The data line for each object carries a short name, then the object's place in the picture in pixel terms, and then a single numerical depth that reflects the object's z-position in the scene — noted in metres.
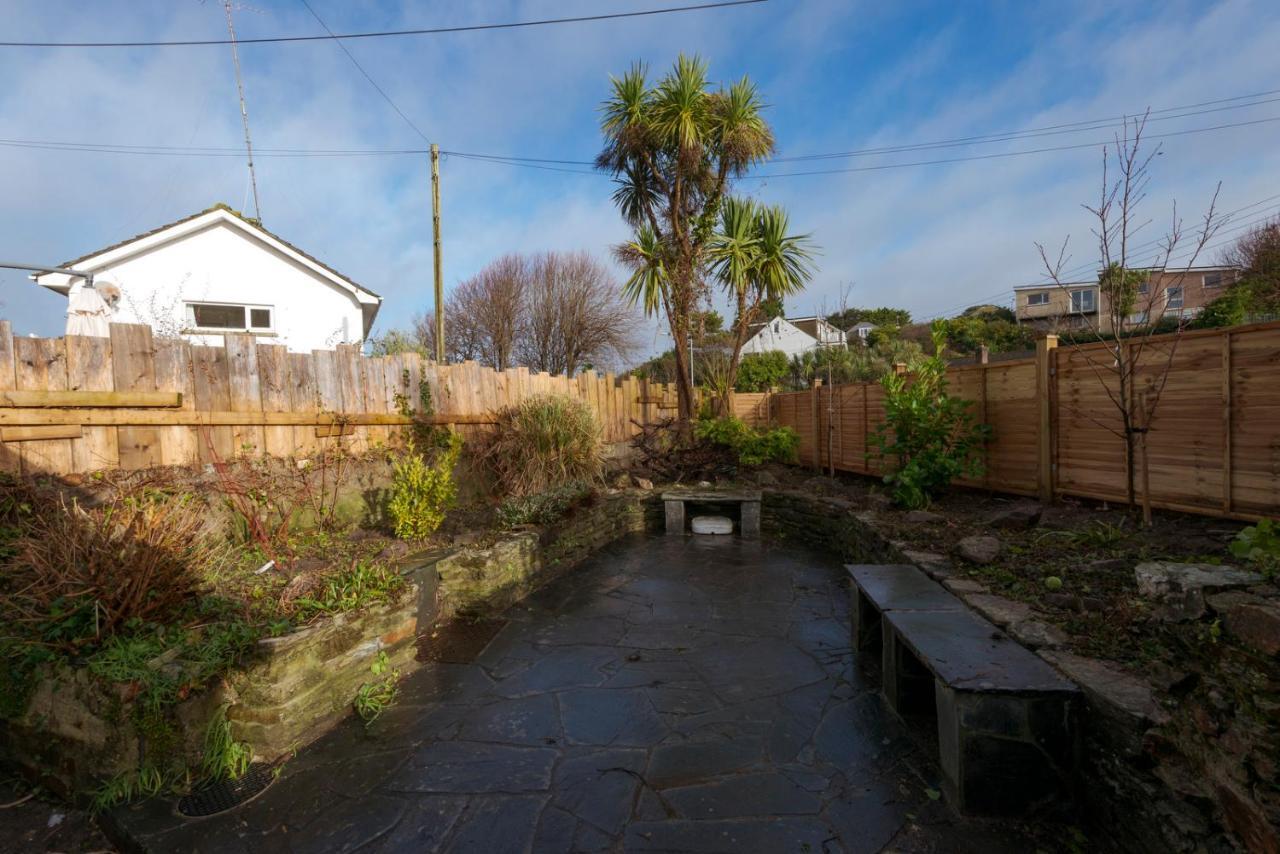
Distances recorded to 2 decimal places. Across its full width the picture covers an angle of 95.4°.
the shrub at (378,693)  2.67
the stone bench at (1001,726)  1.84
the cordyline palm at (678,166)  8.84
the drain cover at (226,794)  2.02
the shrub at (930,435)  5.18
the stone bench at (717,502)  6.89
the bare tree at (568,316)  21.08
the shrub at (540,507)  4.87
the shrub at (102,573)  2.33
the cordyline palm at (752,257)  9.53
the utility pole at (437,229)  10.95
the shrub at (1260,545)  1.80
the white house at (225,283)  9.10
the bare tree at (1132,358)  3.56
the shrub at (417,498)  4.19
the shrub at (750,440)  8.58
